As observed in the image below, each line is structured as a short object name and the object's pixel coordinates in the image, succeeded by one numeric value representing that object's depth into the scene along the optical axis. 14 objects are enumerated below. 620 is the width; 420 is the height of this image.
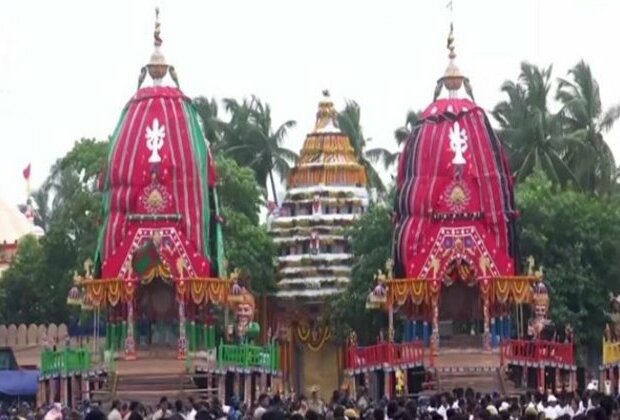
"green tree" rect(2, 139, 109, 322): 62.22
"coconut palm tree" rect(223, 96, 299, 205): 75.38
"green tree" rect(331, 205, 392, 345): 58.88
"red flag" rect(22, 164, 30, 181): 87.34
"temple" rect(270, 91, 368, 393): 64.38
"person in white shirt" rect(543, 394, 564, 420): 31.27
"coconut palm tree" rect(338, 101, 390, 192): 75.44
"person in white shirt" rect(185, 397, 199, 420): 30.81
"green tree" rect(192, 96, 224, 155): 74.31
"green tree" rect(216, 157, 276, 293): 61.78
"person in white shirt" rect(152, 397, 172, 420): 29.71
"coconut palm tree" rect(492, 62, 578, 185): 64.38
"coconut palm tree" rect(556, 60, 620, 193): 64.81
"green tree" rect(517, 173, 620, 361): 56.62
